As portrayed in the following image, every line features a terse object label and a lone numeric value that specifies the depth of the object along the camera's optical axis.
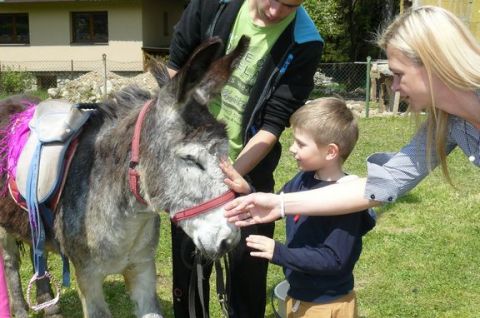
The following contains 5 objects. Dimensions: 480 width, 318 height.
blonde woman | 2.25
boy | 2.62
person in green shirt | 3.10
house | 25.41
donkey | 2.46
